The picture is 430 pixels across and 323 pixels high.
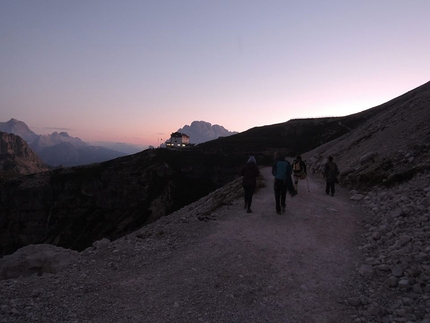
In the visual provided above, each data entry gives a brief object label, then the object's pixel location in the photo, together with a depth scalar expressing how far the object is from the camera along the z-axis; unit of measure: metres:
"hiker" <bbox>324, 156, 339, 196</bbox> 18.55
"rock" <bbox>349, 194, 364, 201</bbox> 16.12
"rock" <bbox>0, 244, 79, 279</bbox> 9.53
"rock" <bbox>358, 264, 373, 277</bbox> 7.78
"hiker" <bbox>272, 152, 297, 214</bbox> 13.72
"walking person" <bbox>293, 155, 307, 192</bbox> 18.25
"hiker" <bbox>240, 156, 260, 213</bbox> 14.79
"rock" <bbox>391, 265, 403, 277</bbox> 7.20
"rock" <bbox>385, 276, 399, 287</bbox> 6.94
